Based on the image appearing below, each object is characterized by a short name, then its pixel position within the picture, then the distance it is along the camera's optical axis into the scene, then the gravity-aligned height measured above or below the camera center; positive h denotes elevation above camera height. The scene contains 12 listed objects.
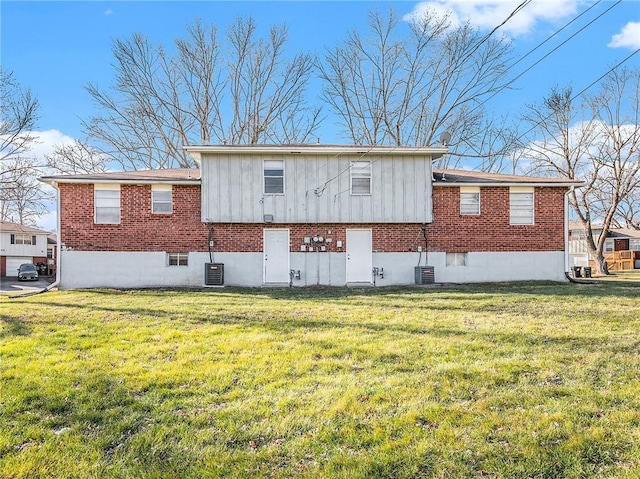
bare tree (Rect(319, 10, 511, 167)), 27.09 +10.10
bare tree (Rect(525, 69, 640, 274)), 25.69 +5.98
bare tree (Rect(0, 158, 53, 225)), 21.52 +3.15
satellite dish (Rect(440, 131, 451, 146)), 15.09 +3.71
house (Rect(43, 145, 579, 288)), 14.37 +0.81
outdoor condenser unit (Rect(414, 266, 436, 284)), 14.52 -0.99
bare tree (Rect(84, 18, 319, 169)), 27.53 +9.85
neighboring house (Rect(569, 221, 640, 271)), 38.53 +0.13
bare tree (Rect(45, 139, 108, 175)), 25.84 +5.35
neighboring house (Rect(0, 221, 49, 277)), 36.78 +0.04
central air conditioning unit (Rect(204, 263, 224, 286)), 14.13 -0.94
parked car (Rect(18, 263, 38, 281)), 31.31 -1.85
